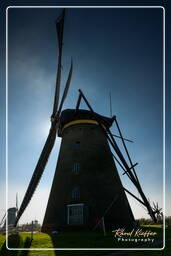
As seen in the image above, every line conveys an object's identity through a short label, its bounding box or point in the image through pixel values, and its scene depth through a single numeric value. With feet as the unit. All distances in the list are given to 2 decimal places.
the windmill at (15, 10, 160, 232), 53.93
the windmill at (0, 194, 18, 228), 145.63
